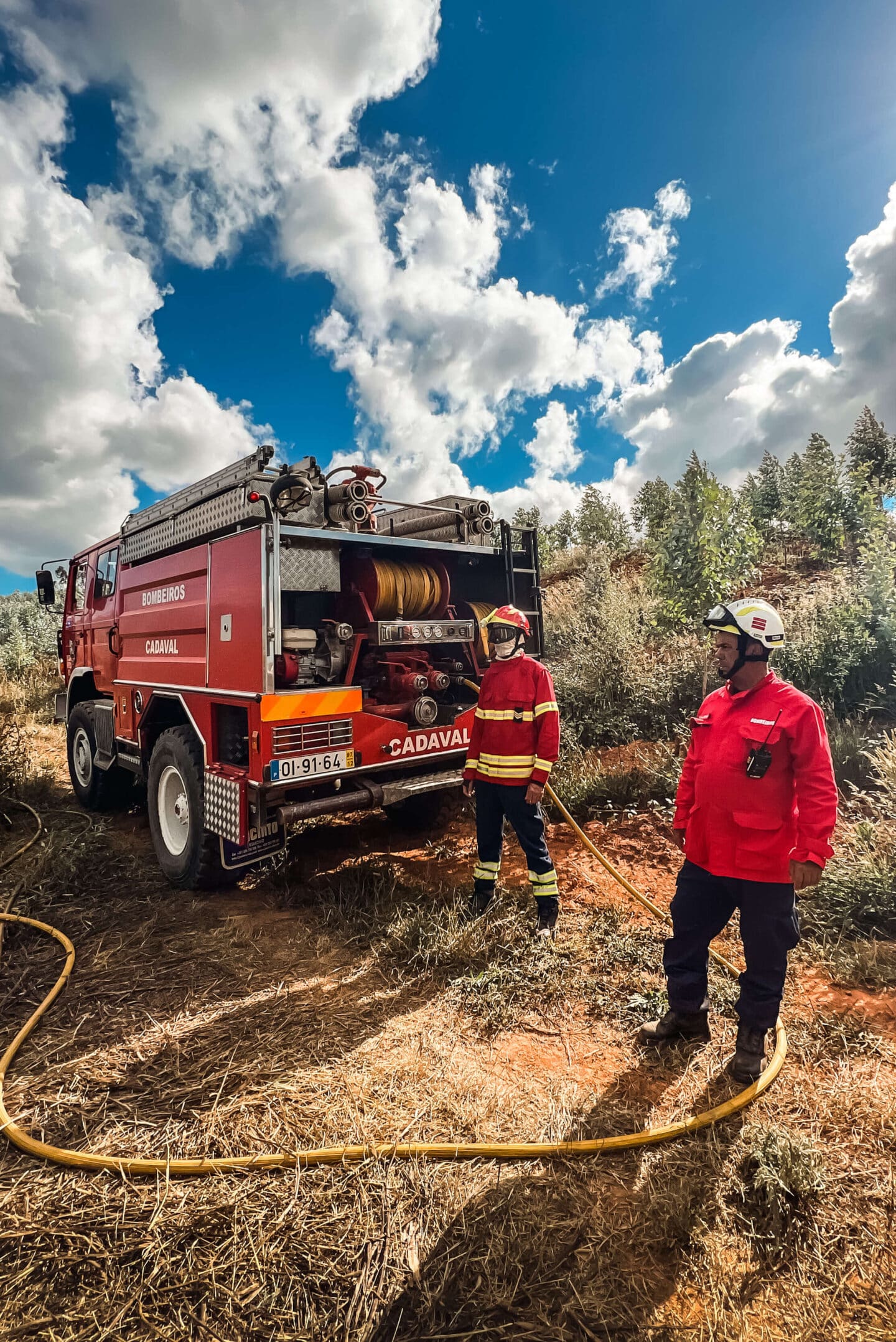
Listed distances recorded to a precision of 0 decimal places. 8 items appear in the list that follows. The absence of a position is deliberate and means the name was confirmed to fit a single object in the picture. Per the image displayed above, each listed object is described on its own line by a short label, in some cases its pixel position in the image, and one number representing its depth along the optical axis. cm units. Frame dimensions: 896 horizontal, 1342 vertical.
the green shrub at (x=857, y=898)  382
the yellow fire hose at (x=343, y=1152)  215
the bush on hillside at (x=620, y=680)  806
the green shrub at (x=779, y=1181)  201
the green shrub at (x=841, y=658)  747
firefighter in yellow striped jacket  393
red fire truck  397
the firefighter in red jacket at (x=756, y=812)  252
